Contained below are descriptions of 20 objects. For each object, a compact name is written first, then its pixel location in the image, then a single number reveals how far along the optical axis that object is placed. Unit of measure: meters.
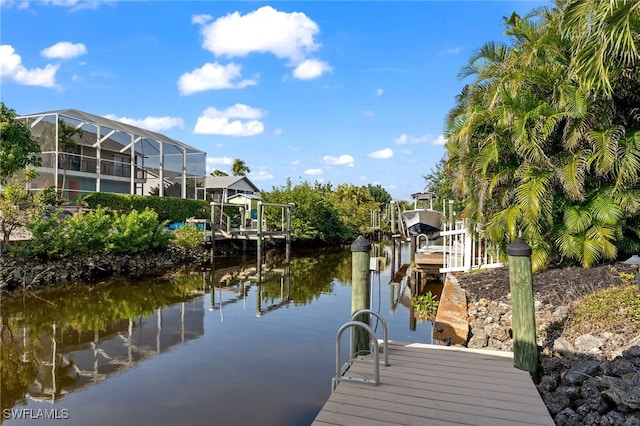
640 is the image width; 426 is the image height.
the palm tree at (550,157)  8.48
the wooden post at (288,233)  24.10
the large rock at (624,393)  3.97
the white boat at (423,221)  19.03
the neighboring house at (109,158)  23.62
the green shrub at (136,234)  16.83
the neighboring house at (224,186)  38.70
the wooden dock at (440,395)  3.61
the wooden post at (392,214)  22.97
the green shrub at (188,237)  20.59
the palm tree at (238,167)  62.94
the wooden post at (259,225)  20.30
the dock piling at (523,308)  4.74
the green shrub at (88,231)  14.91
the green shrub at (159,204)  23.11
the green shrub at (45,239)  13.98
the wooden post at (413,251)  15.21
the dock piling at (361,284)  5.39
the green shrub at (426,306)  10.89
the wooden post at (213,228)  22.67
